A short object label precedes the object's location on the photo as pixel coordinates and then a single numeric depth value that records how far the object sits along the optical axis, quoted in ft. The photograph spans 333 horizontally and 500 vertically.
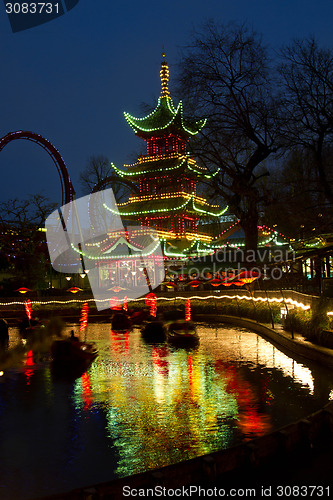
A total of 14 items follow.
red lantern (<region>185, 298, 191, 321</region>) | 123.95
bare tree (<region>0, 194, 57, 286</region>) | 193.57
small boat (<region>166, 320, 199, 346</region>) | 82.02
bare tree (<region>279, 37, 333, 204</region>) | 74.33
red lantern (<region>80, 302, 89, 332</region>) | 124.36
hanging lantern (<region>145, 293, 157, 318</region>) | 140.36
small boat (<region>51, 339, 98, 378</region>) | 64.39
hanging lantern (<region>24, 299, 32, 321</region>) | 131.75
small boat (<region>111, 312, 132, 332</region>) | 107.76
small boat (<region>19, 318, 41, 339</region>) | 103.81
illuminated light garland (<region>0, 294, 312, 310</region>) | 115.35
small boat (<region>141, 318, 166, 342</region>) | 89.30
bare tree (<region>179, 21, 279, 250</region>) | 96.07
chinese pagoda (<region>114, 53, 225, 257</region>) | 199.41
